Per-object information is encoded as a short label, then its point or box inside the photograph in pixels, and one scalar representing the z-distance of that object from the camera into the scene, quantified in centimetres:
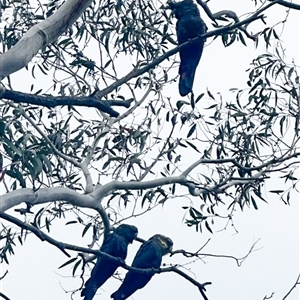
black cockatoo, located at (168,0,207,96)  936
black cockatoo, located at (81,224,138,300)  840
